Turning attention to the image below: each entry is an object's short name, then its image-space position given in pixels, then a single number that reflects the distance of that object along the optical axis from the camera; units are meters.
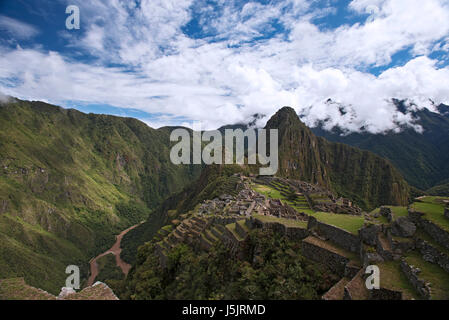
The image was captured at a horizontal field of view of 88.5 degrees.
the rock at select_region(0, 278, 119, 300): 13.98
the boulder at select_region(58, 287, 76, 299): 15.45
